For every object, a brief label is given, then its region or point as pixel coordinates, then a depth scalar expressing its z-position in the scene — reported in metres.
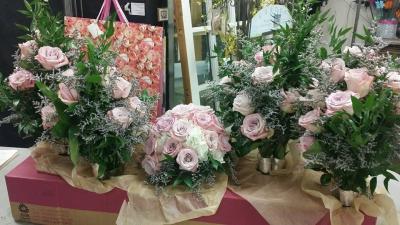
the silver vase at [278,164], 0.98
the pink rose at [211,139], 0.92
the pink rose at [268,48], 0.96
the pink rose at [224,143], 0.95
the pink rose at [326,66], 0.86
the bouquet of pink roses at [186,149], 0.90
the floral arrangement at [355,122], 0.74
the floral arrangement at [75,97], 0.91
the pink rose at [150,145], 0.97
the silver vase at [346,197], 0.83
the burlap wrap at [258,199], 0.85
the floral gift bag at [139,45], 1.27
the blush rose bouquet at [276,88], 0.87
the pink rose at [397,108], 0.77
